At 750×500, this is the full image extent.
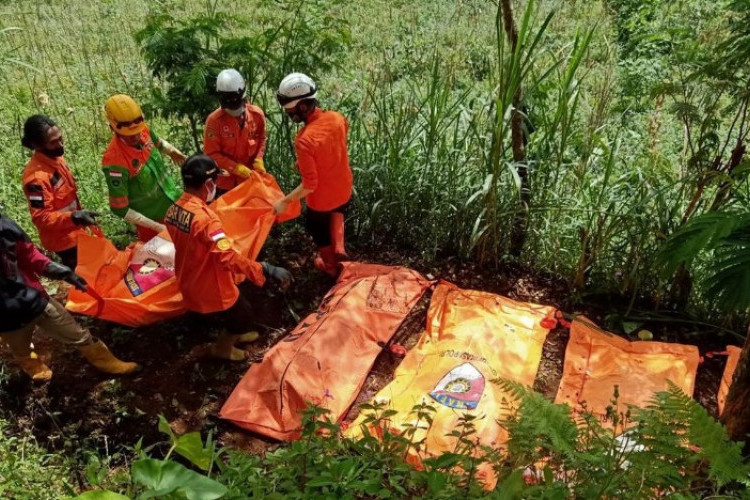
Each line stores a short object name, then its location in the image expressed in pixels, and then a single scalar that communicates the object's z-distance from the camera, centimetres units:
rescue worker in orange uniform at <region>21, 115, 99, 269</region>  312
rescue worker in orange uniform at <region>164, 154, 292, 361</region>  283
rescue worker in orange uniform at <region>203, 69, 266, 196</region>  353
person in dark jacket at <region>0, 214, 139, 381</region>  280
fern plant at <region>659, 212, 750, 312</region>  214
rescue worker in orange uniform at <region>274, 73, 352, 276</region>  330
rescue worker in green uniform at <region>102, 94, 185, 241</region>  327
